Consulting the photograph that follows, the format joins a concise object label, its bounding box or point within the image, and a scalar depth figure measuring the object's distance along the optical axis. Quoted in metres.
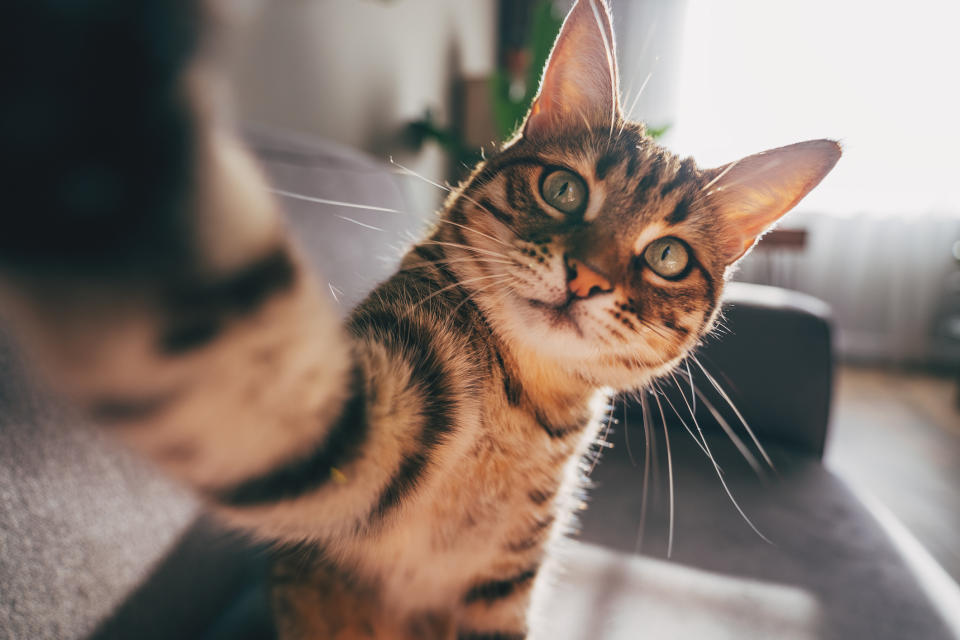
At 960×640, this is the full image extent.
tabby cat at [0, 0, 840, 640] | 0.13
